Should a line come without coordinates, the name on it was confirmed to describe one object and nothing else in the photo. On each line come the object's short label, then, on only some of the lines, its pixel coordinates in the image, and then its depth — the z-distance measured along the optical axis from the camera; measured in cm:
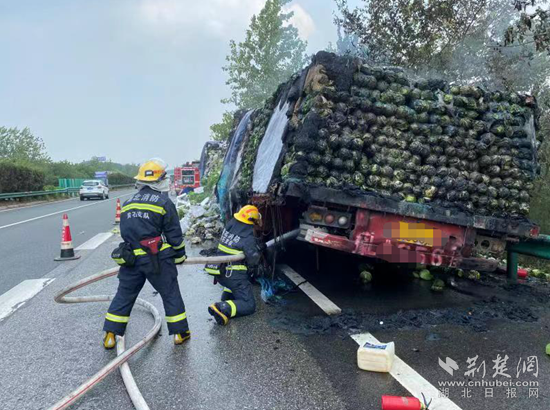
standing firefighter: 368
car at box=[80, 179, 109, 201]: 2931
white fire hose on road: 267
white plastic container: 306
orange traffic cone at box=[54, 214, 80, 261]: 766
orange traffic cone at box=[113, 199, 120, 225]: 1202
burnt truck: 423
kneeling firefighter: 433
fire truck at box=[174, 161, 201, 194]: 2224
